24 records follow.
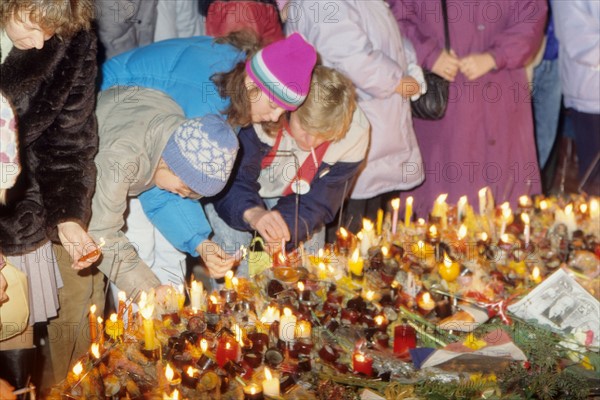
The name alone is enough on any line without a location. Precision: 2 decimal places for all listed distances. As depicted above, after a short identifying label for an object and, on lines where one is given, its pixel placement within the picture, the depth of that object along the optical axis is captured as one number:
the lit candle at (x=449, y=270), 3.46
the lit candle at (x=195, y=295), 3.10
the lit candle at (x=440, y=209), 3.99
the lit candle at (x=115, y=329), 2.81
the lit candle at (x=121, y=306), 2.89
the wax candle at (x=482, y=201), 4.13
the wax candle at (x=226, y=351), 2.75
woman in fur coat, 2.94
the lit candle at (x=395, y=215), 3.85
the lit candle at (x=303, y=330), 2.95
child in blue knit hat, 3.22
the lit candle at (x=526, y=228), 3.77
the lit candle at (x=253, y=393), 2.52
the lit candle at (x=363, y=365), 2.83
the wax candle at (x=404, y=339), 3.02
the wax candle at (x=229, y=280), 3.24
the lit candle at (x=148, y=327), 2.79
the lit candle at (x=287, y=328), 2.91
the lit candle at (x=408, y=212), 3.92
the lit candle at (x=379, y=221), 3.84
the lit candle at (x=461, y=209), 4.04
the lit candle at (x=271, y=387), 2.60
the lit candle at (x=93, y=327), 2.82
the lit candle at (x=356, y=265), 3.42
